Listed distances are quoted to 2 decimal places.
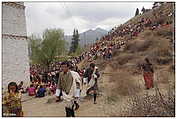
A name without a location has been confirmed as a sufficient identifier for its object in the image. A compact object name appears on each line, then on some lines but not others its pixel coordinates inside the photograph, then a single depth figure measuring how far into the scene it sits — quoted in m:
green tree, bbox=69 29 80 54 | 56.24
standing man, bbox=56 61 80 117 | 4.89
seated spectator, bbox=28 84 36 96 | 9.89
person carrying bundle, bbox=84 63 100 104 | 7.28
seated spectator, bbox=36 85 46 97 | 9.51
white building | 9.72
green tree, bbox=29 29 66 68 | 28.89
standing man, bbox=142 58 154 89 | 8.10
